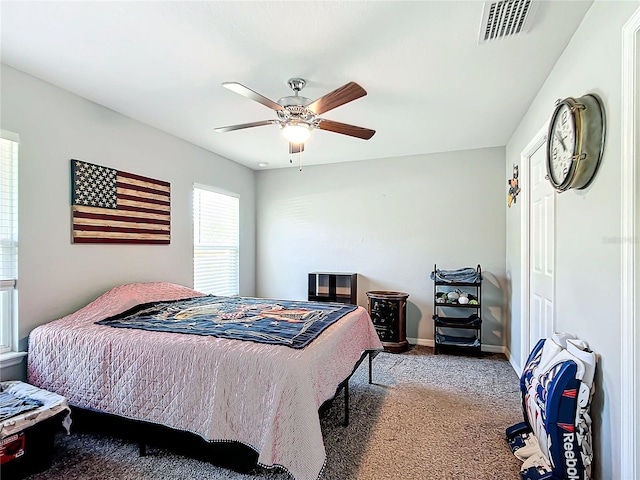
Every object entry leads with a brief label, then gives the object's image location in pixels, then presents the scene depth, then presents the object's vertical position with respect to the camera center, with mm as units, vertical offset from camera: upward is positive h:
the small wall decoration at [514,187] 3500 +585
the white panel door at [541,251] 2459 -79
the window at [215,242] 4273 -18
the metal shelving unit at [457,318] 4039 -981
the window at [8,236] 2361 +30
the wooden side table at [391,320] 4262 -1028
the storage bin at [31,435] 1809 -1126
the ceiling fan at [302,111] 2127 +935
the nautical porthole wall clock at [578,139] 1631 +538
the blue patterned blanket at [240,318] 2143 -612
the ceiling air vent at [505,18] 1694 +1219
